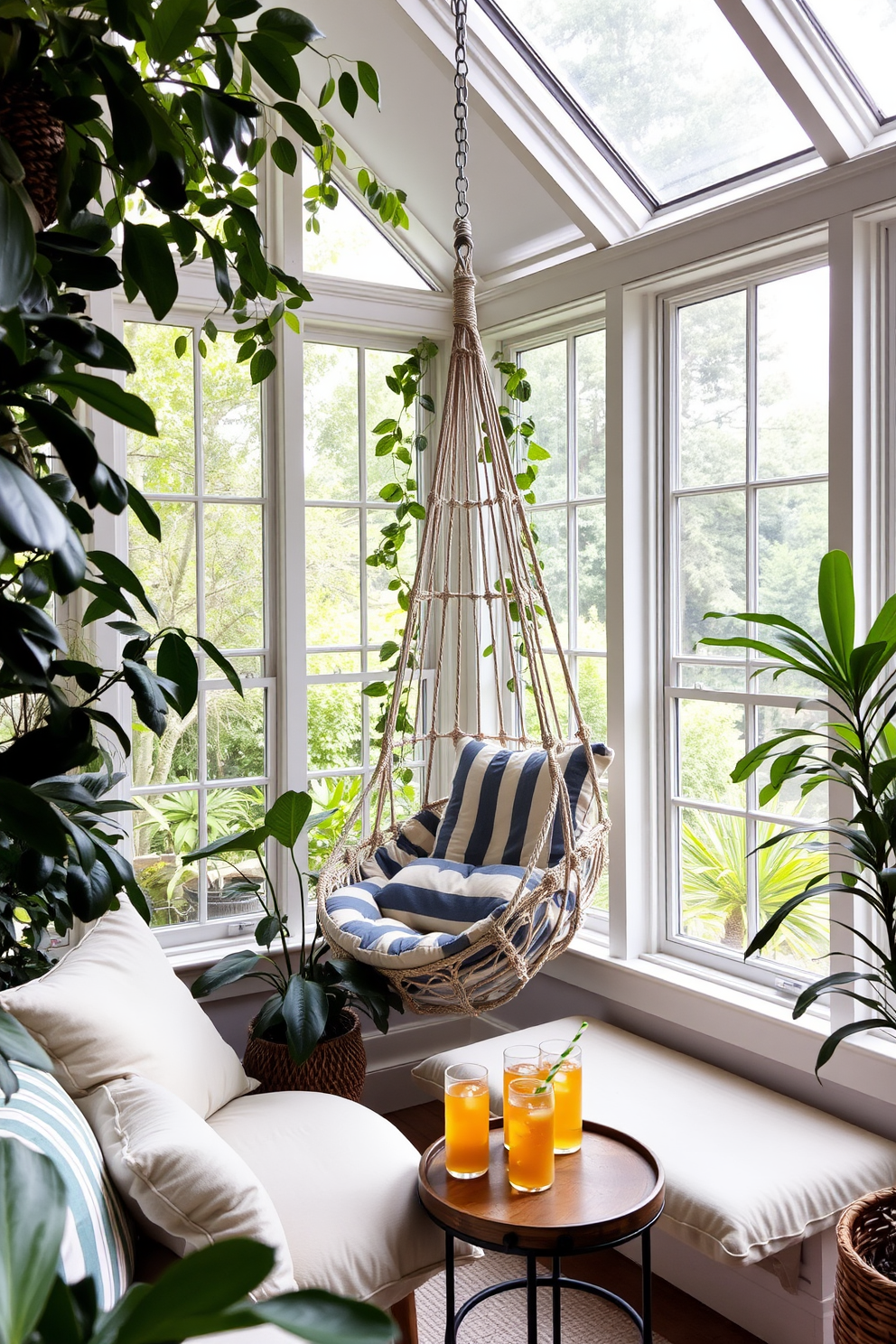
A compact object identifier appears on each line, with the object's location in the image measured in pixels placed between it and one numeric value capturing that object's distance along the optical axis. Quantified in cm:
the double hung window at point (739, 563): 269
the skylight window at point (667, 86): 266
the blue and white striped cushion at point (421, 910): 252
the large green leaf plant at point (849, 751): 190
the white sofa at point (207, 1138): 158
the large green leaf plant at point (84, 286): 65
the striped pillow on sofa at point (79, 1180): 137
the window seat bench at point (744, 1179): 209
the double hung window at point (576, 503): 338
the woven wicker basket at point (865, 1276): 175
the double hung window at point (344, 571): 357
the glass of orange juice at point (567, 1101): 195
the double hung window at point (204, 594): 325
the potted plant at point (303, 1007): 259
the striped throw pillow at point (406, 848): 311
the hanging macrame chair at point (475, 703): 253
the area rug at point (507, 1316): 241
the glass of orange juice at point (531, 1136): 181
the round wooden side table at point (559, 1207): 170
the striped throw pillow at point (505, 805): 286
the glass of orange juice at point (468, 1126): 190
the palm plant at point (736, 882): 270
